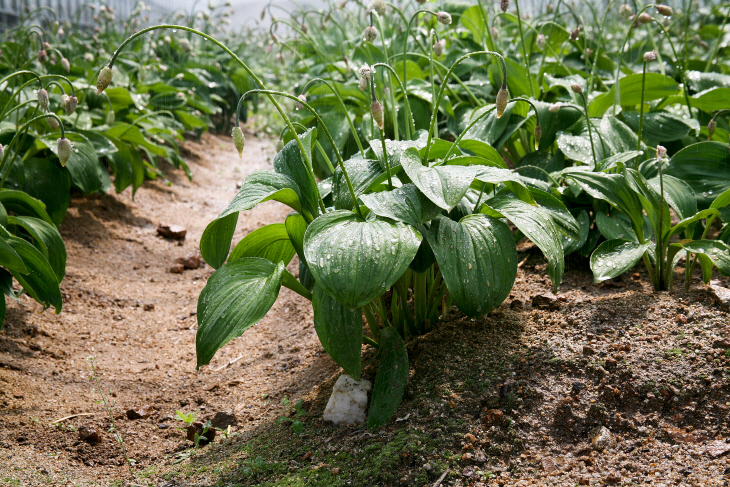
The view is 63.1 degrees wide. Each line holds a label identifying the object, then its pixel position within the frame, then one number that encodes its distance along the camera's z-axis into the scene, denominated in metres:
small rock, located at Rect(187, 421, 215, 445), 1.88
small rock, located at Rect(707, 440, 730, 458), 1.44
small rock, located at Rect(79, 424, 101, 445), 1.86
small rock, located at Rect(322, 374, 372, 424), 1.74
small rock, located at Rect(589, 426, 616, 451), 1.51
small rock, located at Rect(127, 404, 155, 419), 2.02
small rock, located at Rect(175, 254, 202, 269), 3.49
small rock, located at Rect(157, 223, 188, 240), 3.83
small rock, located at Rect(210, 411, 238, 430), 1.95
